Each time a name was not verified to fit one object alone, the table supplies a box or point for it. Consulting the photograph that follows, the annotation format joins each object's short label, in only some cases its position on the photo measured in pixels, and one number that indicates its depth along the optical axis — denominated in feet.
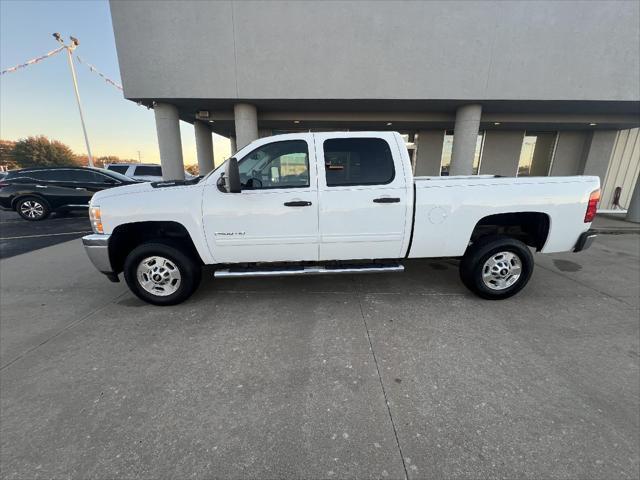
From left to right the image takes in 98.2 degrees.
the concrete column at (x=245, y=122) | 30.22
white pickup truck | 10.86
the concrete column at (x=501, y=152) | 39.58
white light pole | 73.67
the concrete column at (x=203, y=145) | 42.27
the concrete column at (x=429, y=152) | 40.09
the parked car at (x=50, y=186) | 30.27
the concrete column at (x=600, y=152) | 37.81
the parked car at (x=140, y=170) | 40.24
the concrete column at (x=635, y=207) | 32.91
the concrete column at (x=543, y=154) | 40.11
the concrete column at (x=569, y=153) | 39.34
